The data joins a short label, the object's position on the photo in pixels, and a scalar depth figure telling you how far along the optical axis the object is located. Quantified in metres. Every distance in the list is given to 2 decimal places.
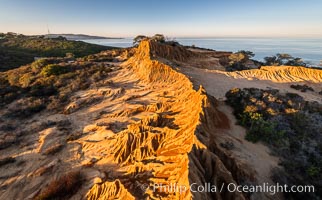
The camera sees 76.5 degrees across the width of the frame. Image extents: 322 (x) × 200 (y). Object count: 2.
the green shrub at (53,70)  27.16
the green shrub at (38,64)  30.25
